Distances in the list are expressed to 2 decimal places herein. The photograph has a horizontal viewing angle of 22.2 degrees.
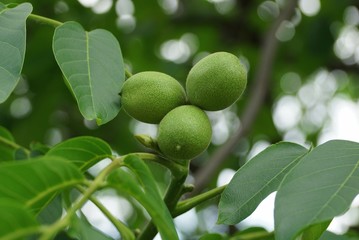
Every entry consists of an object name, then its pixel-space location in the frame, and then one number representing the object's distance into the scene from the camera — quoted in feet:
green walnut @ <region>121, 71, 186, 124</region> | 2.00
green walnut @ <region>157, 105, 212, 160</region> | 1.92
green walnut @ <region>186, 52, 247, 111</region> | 2.01
